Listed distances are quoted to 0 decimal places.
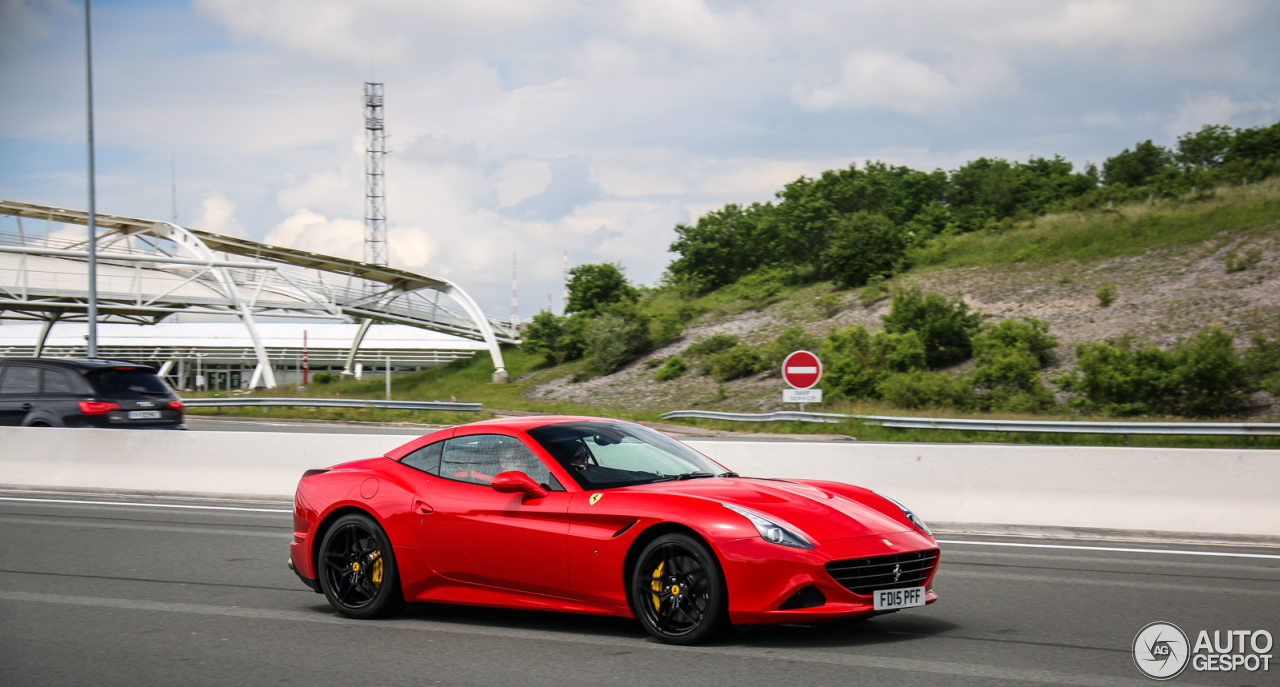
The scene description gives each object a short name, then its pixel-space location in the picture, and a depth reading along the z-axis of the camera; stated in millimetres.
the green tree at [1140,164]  73500
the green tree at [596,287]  67875
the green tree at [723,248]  68875
